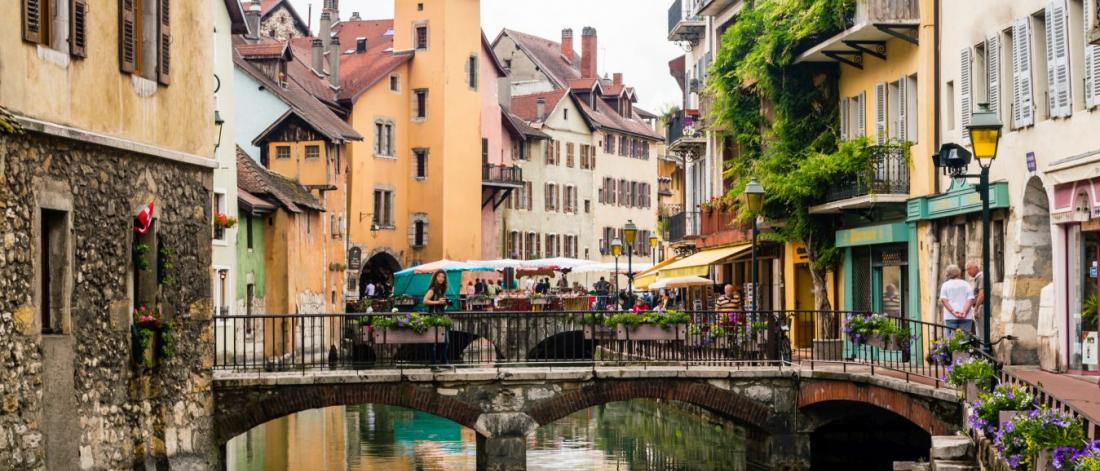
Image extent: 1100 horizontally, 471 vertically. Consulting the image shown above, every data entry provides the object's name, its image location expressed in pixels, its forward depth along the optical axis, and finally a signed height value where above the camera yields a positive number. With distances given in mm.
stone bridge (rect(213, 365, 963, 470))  26062 -1803
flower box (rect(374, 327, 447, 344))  27734 -926
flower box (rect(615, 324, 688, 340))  29109 -943
